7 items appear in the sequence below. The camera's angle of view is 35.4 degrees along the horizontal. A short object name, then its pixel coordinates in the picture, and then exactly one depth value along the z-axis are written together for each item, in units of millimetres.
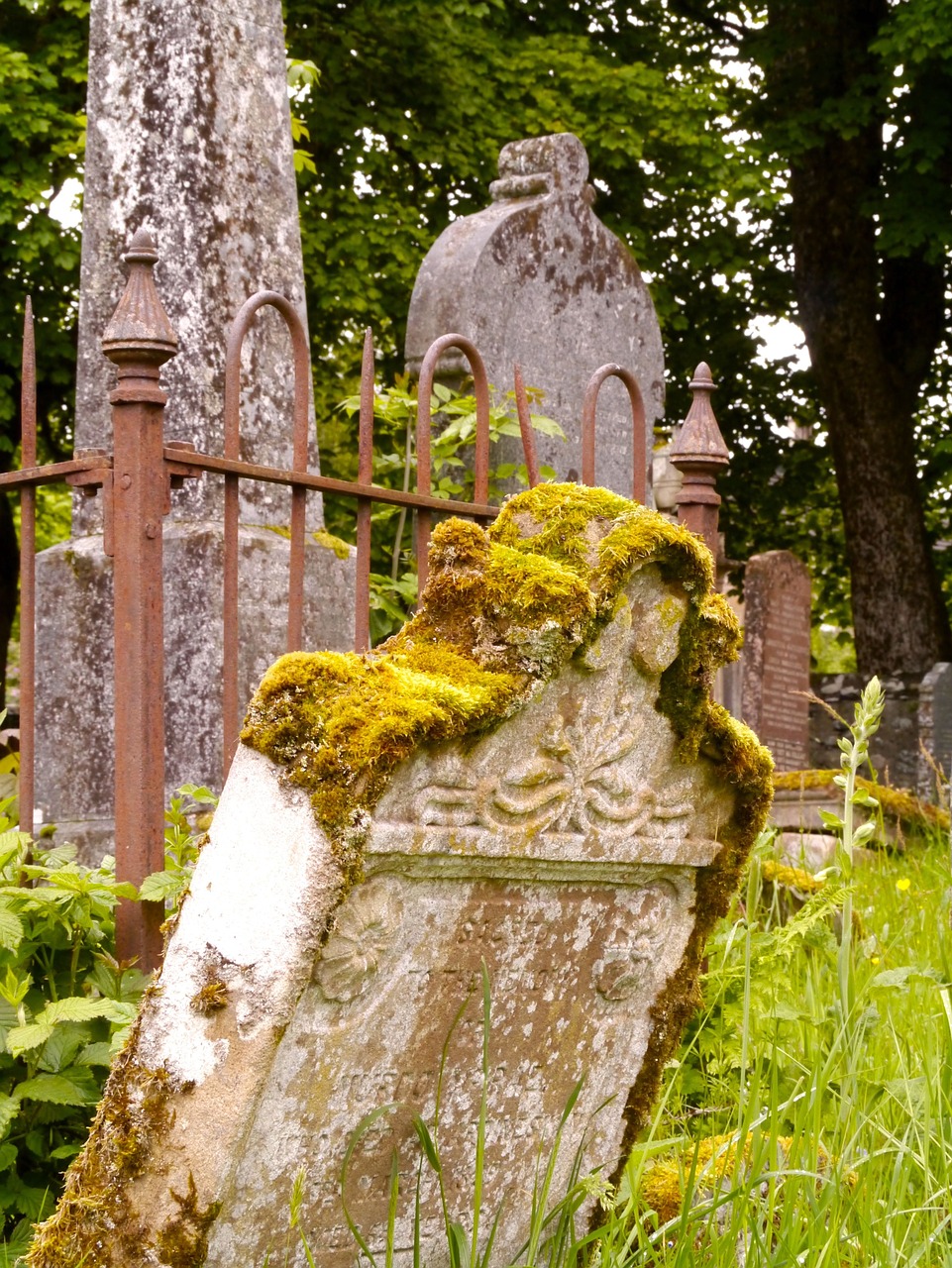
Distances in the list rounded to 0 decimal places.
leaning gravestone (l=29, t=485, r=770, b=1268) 1818
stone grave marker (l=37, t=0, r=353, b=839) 4309
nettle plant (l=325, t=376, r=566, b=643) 4855
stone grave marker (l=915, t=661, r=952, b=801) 11758
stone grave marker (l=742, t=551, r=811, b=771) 11055
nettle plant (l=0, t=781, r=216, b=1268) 2443
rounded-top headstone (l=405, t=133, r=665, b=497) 6129
